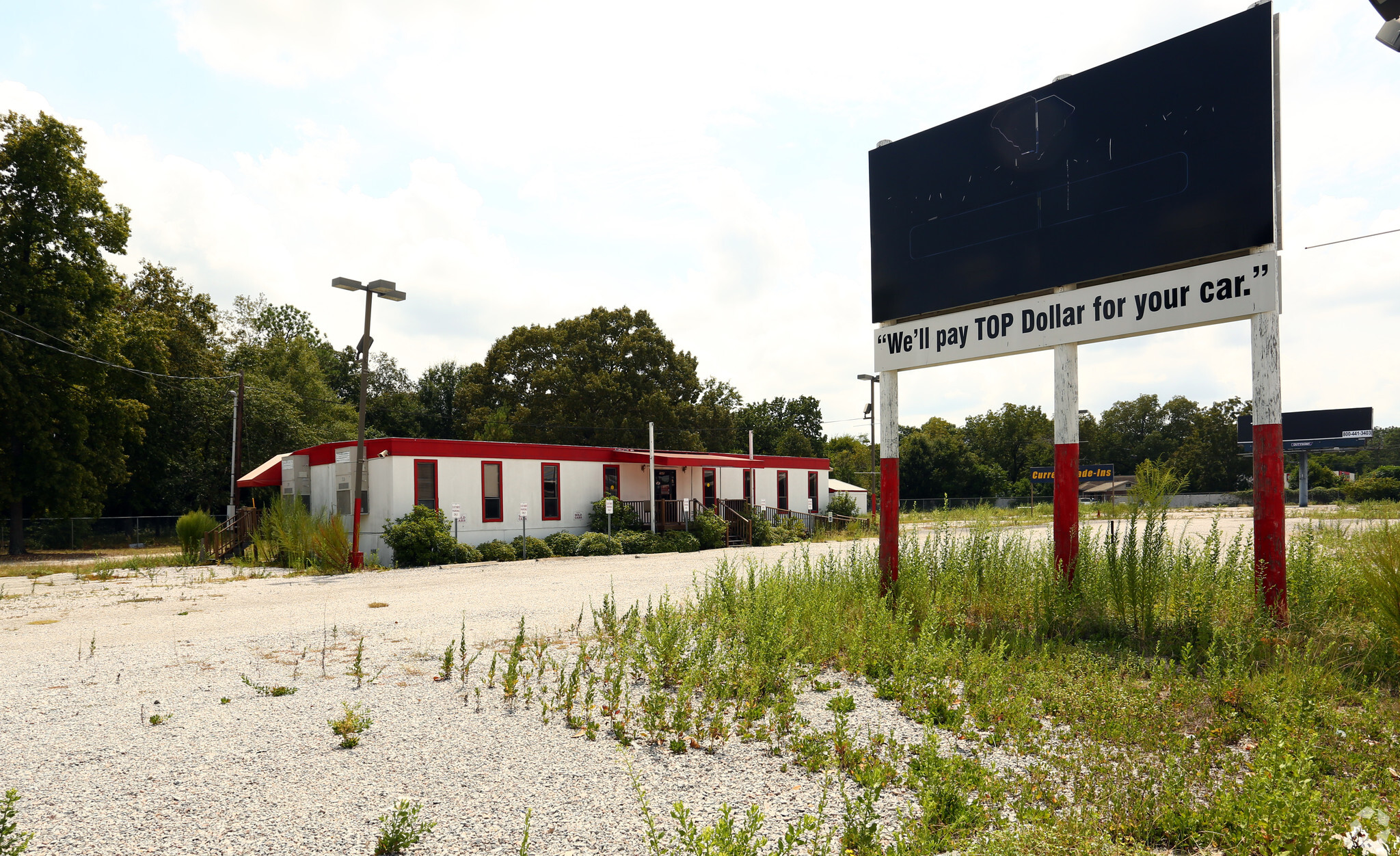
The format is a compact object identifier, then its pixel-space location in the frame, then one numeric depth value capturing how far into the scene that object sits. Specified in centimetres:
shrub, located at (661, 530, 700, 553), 2439
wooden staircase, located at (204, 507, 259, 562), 2238
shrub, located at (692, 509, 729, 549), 2584
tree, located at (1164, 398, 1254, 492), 6400
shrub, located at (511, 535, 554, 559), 2214
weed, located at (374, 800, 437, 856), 342
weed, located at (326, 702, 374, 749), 478
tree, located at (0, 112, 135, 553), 2583
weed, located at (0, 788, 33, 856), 327
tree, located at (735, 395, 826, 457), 6348
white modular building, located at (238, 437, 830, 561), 2119
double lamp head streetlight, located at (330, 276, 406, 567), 1752
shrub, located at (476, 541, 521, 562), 2142
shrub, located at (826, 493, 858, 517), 3634
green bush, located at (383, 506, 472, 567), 1988
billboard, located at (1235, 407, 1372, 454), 5503
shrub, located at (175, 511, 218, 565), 2170
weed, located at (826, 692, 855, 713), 487
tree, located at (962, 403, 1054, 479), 7025
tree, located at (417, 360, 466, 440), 5588
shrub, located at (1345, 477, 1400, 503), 4631
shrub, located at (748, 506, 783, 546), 2730
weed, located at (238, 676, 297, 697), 611
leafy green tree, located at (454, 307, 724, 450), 4616
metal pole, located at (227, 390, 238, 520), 2648
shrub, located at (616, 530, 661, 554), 2384
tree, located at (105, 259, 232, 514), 3459
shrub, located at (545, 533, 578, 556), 2253
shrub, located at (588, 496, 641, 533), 2509
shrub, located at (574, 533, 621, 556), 2289
